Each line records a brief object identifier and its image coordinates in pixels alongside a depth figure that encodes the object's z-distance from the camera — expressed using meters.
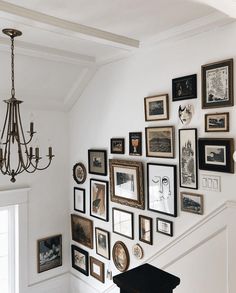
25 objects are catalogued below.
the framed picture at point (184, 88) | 2.43
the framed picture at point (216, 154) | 2.19
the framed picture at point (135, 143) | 2.93
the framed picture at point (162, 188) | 2.60
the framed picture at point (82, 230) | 3.60
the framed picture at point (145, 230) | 2.83
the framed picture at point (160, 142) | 2.62
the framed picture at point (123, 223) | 3.03
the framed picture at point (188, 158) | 2.44
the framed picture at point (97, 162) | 3.37
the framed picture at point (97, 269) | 3.43
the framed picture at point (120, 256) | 3.09
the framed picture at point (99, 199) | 3.36
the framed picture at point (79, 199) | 3.71
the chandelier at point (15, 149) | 3.36
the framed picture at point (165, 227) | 2.64
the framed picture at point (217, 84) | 2.18
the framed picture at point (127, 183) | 2.89
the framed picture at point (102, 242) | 3.35
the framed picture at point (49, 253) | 3.69
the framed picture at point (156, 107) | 2.66
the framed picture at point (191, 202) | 2.41
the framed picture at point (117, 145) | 3.12
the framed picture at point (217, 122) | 2.22
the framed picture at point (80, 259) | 3.67
